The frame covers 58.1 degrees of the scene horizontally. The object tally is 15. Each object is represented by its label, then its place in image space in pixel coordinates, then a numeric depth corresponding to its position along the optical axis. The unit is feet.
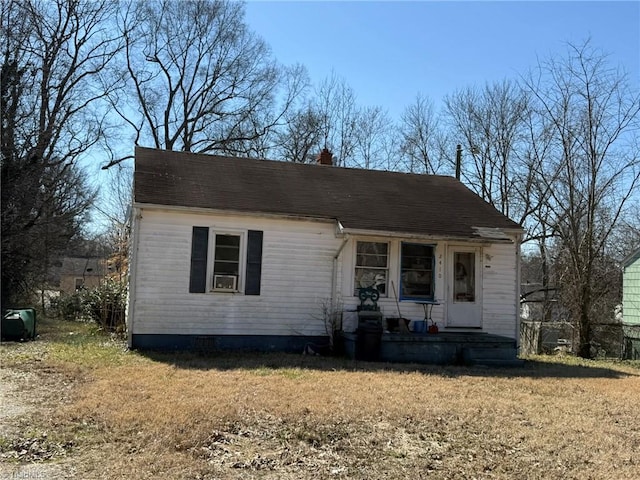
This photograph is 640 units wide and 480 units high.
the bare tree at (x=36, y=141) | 66.59
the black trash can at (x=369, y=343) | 37.81
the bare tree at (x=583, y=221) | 50.11
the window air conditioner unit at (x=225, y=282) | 39.47
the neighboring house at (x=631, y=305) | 52.03
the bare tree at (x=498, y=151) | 87.76
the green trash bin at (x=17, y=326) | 45.19
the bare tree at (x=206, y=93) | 101.09
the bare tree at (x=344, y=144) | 100.12
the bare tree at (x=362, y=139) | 99.19
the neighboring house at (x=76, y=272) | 160.66
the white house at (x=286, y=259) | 38.47
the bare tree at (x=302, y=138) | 102.17
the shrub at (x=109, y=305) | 50.90
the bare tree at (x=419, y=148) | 96.32
